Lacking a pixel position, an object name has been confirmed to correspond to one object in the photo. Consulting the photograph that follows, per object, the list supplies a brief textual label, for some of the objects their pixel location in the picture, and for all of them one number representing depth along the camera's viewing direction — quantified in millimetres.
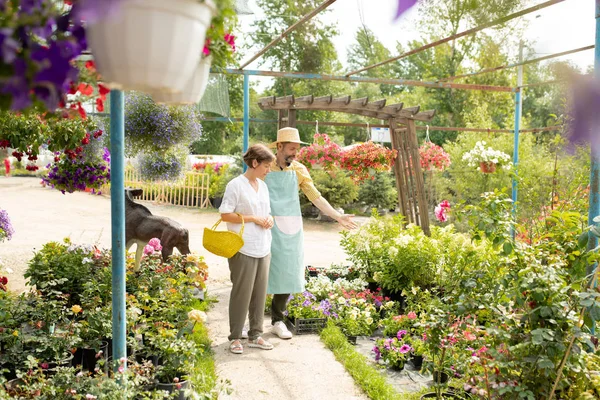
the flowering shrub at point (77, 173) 3689
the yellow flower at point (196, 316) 2934
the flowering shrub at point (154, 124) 3746
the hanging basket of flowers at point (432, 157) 6816
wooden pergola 5836
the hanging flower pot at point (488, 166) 7102
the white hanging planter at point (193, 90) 1089
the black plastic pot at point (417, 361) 3459
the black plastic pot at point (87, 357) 2896
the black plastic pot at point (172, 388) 2543
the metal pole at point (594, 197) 2445
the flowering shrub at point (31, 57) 576
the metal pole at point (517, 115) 6377
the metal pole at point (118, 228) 2010
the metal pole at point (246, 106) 5218
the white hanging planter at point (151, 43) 787
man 4078
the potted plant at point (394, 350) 3423
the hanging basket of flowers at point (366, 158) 5859
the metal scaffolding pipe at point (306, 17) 2858
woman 3598
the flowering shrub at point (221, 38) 922
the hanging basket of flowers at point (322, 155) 5820
